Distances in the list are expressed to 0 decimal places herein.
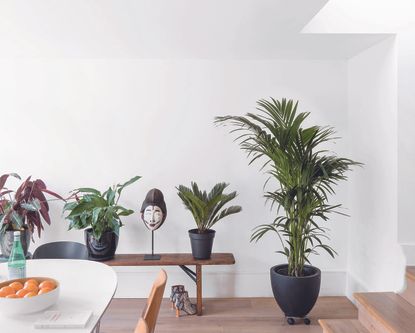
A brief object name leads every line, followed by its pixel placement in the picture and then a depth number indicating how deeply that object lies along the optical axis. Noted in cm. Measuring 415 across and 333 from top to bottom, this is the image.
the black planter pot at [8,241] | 319
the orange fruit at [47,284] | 172
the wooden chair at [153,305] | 162
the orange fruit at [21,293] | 163
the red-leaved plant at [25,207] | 319
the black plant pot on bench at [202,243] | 339
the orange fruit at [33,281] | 177
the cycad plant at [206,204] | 335
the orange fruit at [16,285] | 172
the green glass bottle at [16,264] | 192
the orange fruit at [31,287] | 169
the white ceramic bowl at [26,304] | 156
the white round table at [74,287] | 153
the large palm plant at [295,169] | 304
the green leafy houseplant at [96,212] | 327
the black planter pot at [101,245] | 335
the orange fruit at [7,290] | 166
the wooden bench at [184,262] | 337
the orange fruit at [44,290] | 166
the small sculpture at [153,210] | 343
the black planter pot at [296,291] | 303
